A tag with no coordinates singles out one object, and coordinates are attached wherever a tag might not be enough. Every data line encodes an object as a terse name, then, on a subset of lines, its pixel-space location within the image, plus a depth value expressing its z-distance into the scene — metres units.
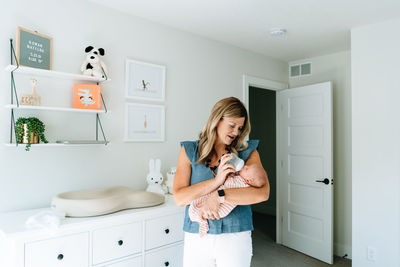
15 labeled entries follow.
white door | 3.48
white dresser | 1.63
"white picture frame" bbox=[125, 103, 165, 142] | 2.60
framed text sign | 1.97
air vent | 3.99
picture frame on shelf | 2.20
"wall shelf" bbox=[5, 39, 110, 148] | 1.92
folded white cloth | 1.69
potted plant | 1.94
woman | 1.34
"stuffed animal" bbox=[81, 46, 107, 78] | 2.25
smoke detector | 2.91
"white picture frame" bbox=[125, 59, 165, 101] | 2.60
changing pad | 1.90
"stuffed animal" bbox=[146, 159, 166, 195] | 2.55
